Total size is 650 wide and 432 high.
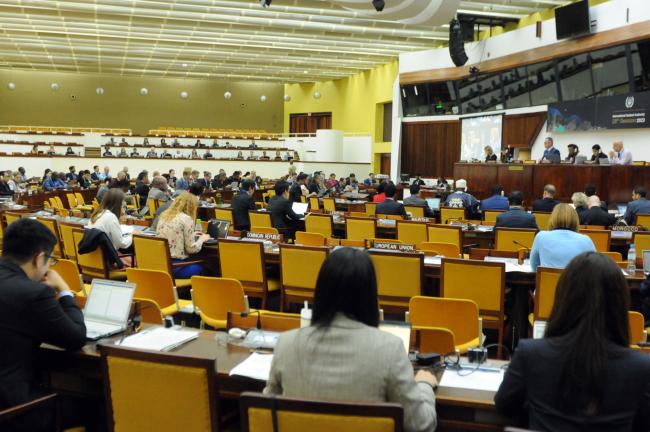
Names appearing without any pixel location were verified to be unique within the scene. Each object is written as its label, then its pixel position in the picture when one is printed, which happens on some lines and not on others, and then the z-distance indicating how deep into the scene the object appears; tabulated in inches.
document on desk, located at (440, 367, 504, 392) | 100.3
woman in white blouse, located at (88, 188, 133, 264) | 243.1
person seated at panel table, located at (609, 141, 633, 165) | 509.7
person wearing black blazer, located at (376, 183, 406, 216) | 379.6
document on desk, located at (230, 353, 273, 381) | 101.8
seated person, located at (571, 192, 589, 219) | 336.5
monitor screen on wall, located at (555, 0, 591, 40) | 587.2
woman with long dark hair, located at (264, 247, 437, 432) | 80.0
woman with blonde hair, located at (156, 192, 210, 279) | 243.3
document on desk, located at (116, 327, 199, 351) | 116.5
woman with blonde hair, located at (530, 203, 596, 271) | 191.6
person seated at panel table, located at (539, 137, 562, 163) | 559.5
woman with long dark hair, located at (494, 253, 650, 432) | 77.8
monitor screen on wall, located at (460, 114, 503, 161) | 764.0
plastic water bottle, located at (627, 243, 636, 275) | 209.3
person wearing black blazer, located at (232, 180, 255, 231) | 390.6
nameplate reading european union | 228.4
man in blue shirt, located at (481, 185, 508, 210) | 427.2
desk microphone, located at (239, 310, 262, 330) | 126.8
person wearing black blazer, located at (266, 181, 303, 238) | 356.2
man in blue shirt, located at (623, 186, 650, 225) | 362.0
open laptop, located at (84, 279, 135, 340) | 125.3
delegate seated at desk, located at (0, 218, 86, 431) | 101.6
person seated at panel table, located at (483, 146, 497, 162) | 642.5
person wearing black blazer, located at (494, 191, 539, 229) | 300.2
